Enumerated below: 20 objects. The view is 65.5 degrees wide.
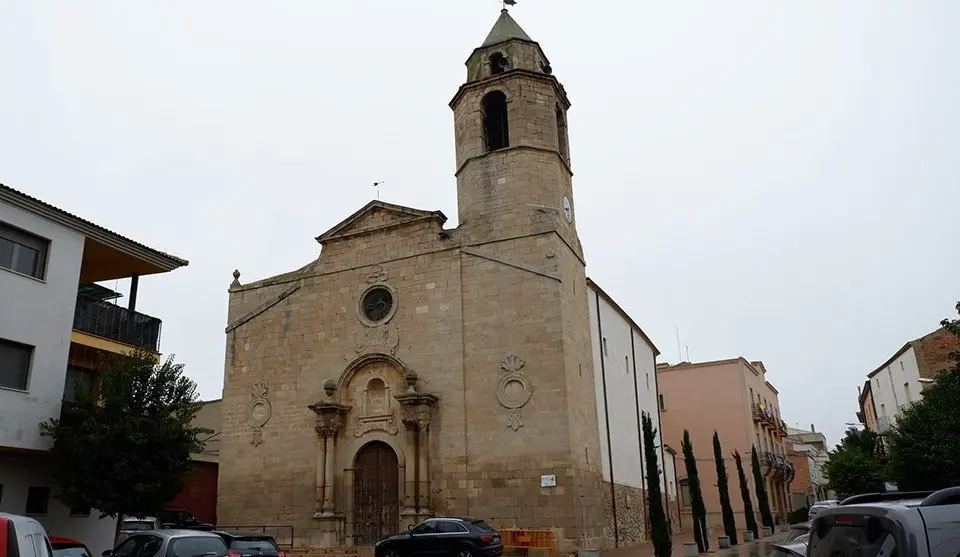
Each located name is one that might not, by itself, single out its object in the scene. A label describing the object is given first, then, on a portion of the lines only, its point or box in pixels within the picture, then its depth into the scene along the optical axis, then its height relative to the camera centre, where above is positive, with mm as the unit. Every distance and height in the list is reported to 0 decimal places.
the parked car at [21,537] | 5340 -88
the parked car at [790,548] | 9445 -617
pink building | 42344 +4851
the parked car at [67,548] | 11414 -351
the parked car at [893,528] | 4367 -189
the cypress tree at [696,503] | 22453 -28
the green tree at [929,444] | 19188 +1313
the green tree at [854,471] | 34188 +1190
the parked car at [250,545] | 14273 -500
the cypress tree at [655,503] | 18344 +12
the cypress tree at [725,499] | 25984 +91
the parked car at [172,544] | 10797 -337
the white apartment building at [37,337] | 15539 +3867
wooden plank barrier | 19531 -782
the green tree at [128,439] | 15297 +1661
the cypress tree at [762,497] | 32094 +138
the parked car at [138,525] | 19297 -83
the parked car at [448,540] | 16656 -620
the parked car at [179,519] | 21616 +43
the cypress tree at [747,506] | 29969 -201
